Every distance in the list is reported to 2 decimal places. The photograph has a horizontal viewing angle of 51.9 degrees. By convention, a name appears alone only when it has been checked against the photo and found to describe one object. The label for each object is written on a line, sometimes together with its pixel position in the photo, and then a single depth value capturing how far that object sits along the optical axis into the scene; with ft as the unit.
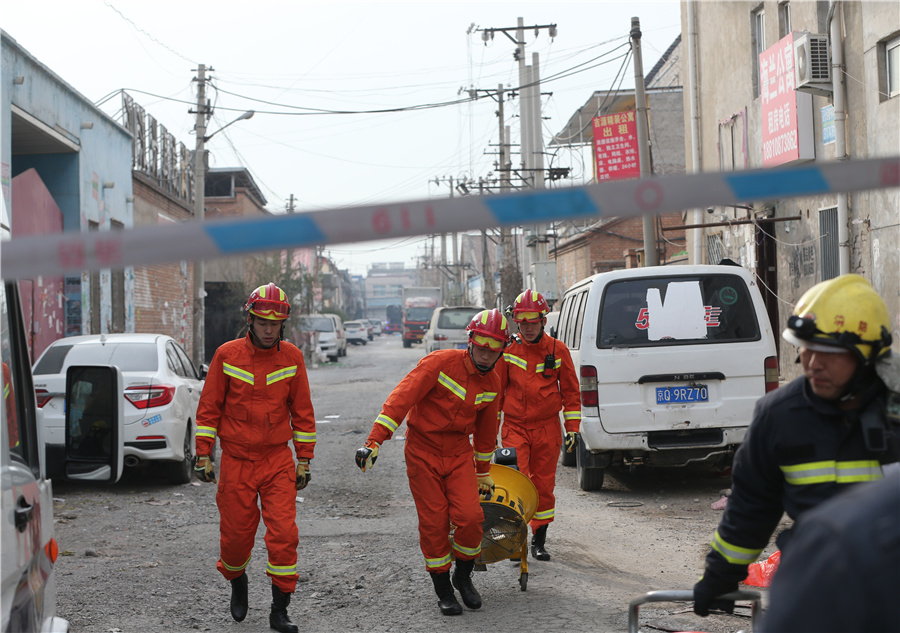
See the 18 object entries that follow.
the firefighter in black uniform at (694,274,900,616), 8.40
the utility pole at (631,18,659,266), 59.26
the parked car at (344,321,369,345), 193.36
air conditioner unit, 44.52
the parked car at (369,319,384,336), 311.88
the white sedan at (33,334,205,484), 29.81
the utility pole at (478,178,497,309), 147.62
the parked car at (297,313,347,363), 121.08
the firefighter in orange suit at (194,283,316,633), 17.40
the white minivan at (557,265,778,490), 27.91
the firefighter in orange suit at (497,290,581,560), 22.24
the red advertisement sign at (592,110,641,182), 73.05
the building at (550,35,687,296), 108.78
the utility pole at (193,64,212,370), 83.31
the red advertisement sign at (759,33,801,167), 49.19
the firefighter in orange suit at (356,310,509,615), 18.12
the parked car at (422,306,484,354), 89.35
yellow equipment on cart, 19.30
